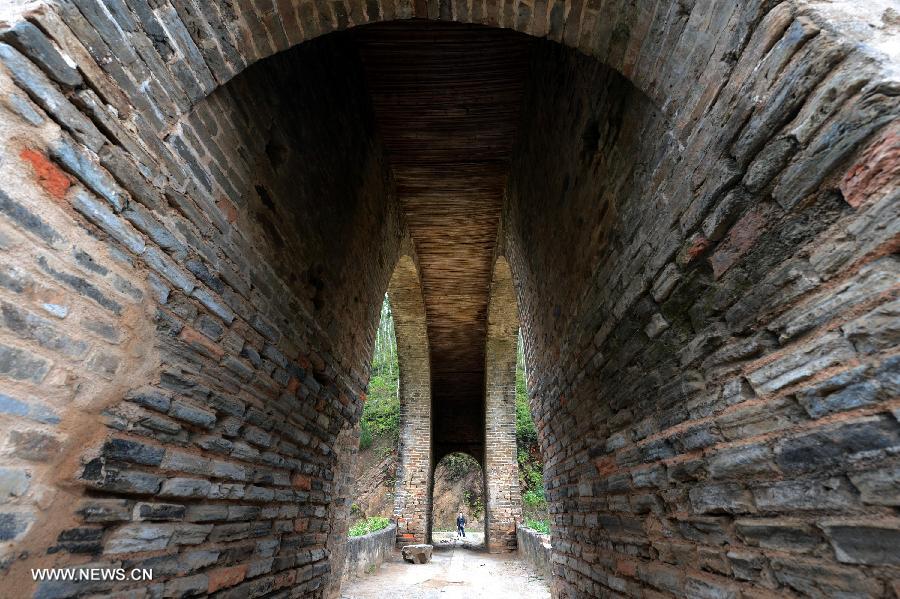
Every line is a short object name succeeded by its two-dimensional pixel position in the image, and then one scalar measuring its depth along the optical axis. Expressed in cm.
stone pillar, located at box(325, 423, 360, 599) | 370
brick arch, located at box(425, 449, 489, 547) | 1078
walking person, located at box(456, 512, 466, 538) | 1611
